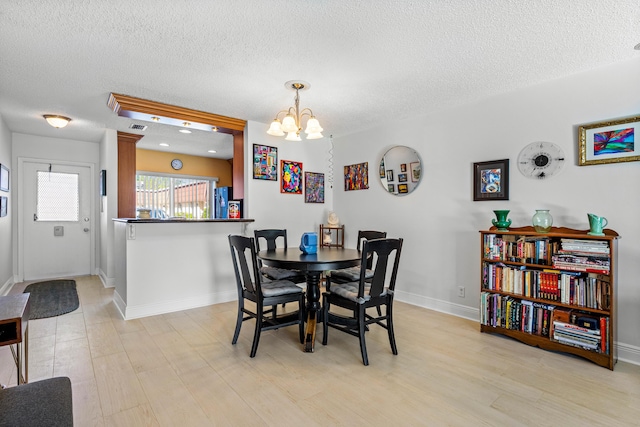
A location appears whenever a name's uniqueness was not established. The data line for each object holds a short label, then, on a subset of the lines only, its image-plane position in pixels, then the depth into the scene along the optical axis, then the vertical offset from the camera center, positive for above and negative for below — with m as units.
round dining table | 2.53 -0.39
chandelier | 2.82 +0.75
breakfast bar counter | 3.45 -0.57
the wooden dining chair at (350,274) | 3.17 -0.59
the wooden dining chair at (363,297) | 2.40 -0.66
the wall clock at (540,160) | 2.87 +0.47
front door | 5.16 -0.12
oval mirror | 3.98 +0.53
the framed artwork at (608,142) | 2.49 +0.55
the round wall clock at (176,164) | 6.66 +1.00
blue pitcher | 2.99 -0.28
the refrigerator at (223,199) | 6.14 +0.28
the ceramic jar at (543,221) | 2.71 -0.07
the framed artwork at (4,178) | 4.00 +0.45
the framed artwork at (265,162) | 4.26 +0.67
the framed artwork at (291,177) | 4.54 +0.51
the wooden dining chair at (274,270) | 3.18 -0.56
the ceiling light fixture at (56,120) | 4.04 +1.15
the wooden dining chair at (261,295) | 2.54 -0.66
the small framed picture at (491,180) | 3.18 +0.32
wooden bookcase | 2.38 -0.61
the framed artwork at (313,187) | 4.82 +0.38
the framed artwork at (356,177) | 4.60 +0.52
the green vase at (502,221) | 2.93 -0.07
